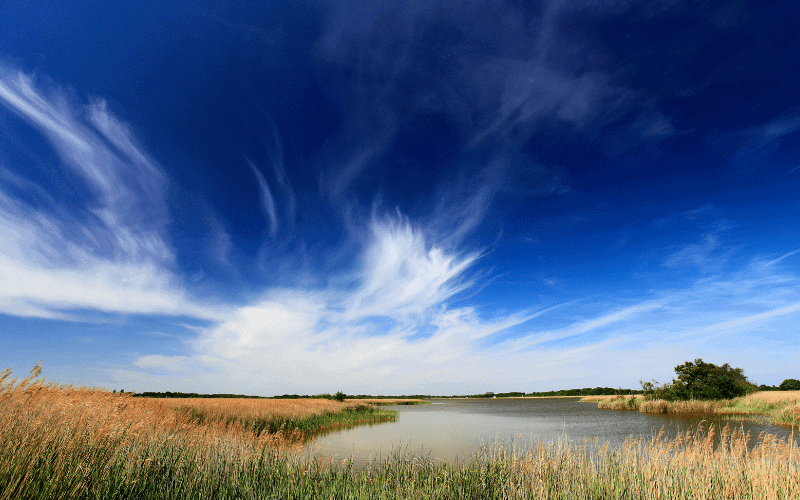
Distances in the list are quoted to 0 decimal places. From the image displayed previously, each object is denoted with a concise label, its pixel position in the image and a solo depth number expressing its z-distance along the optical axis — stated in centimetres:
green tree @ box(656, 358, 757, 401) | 3619
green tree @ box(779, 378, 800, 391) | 6691
